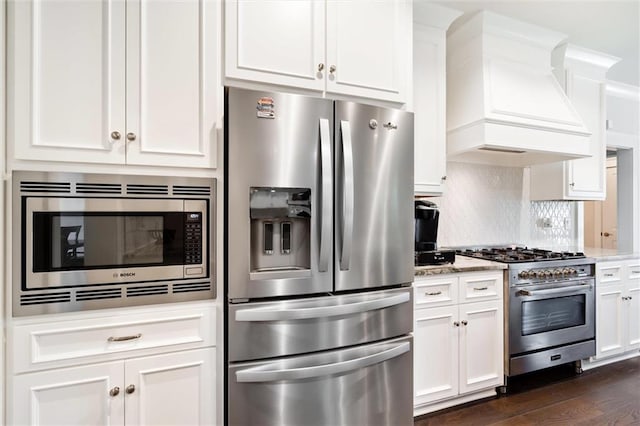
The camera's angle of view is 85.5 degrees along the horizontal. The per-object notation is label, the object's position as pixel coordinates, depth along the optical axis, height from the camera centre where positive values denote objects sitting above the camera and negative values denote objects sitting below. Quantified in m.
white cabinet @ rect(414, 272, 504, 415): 2.14 -0.81
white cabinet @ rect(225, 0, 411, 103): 1.57 +0.82
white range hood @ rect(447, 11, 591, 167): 2.54 +0.92
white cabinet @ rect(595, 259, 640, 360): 2.82 -0.78
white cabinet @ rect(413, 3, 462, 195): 2.42 +0.85
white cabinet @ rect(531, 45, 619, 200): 3.12 +0.77
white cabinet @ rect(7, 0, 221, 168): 1.28 +0.53
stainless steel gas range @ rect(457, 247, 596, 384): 2.38 -0.69
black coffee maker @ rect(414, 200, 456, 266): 2.41 -0.10
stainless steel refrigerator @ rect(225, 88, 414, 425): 1.47 -0.21
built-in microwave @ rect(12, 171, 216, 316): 1.30 -0.11
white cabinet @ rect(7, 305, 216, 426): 1.29 -0.63
